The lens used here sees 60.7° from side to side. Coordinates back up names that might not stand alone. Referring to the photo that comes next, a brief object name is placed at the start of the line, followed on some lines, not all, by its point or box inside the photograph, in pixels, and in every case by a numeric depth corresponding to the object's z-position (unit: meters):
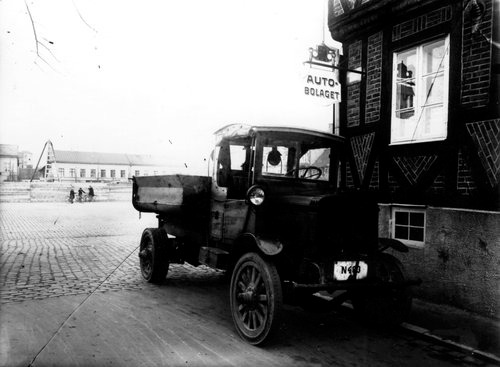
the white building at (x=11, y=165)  68.37
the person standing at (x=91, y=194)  39.46
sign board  6.96
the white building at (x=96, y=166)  100.00
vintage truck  4.38
